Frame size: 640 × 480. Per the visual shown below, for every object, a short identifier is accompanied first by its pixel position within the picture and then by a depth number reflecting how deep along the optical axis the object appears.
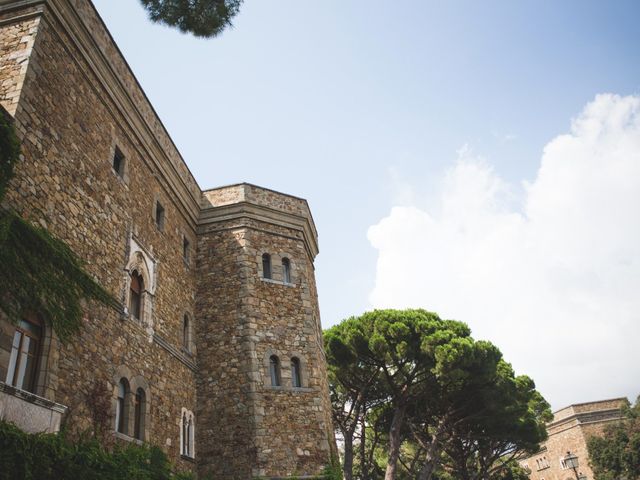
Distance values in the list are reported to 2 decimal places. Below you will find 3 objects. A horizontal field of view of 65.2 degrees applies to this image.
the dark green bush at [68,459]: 6.05
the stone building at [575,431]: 38.28
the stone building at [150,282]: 8.26
